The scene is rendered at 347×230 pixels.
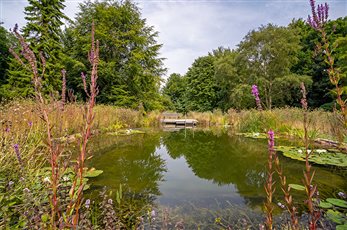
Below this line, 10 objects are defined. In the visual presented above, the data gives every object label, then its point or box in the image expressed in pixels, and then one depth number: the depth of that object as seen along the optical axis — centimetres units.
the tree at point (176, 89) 3534
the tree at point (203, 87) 2809
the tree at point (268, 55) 1841
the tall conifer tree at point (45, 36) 1438
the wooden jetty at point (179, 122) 1695
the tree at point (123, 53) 1595
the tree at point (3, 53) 1780
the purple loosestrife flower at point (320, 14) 116
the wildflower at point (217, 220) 200
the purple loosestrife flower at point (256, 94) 106
